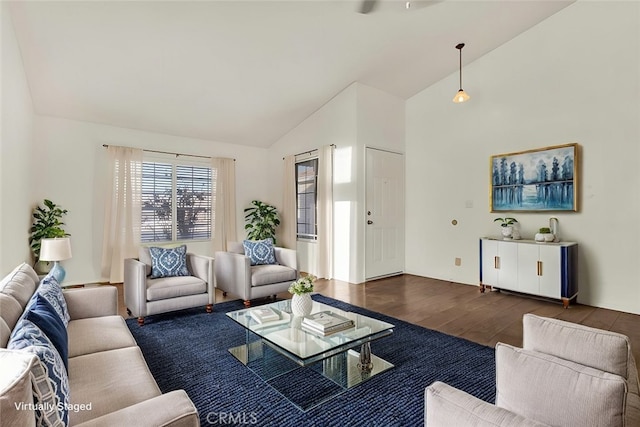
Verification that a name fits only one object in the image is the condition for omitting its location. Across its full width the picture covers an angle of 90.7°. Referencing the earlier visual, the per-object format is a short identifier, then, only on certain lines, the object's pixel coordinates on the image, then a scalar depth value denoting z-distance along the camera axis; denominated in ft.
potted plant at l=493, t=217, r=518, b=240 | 14.29
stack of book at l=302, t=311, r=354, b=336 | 7.10
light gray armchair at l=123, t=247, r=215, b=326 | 10.32
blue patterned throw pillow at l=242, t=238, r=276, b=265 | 13.64
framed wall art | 13.07
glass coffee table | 6.44
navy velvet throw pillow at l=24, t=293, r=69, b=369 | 4.42
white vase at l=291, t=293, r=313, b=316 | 7.97
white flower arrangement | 7.90
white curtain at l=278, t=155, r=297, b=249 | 19.51
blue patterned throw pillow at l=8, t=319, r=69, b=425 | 3.00
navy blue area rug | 5.86
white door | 16.80
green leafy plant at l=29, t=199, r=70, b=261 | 13.48
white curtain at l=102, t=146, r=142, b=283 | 16.05
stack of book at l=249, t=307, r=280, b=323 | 7.95
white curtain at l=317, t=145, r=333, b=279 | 17.21
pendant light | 13.42
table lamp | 10.98
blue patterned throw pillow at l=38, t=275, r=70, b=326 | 5.85
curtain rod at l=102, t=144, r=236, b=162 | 16.08
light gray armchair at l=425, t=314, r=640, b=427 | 2.63
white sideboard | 12.27
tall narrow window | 18.67
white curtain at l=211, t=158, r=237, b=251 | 19.60
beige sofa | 2.64
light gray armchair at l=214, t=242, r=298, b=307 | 12.17
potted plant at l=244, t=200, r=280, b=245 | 19.81
